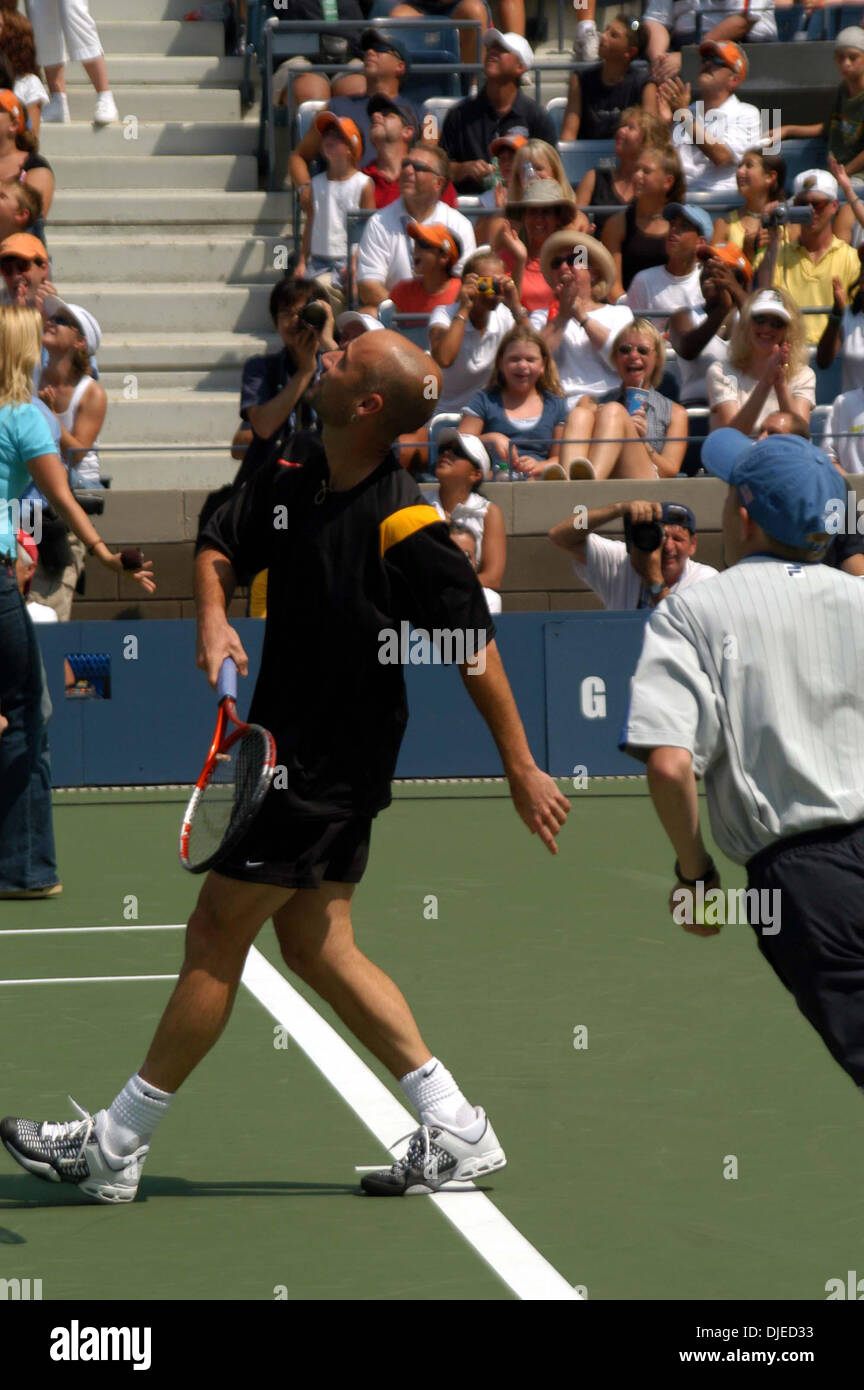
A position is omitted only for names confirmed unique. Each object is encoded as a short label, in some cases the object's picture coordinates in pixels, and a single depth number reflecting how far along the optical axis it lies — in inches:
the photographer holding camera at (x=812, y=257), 588.7
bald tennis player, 193.8
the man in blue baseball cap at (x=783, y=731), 156.3
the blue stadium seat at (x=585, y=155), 695.7
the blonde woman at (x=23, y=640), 322.0
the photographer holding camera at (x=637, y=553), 488.4
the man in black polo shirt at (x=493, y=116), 647.8
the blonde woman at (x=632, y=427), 539.8
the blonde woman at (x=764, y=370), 530.3
